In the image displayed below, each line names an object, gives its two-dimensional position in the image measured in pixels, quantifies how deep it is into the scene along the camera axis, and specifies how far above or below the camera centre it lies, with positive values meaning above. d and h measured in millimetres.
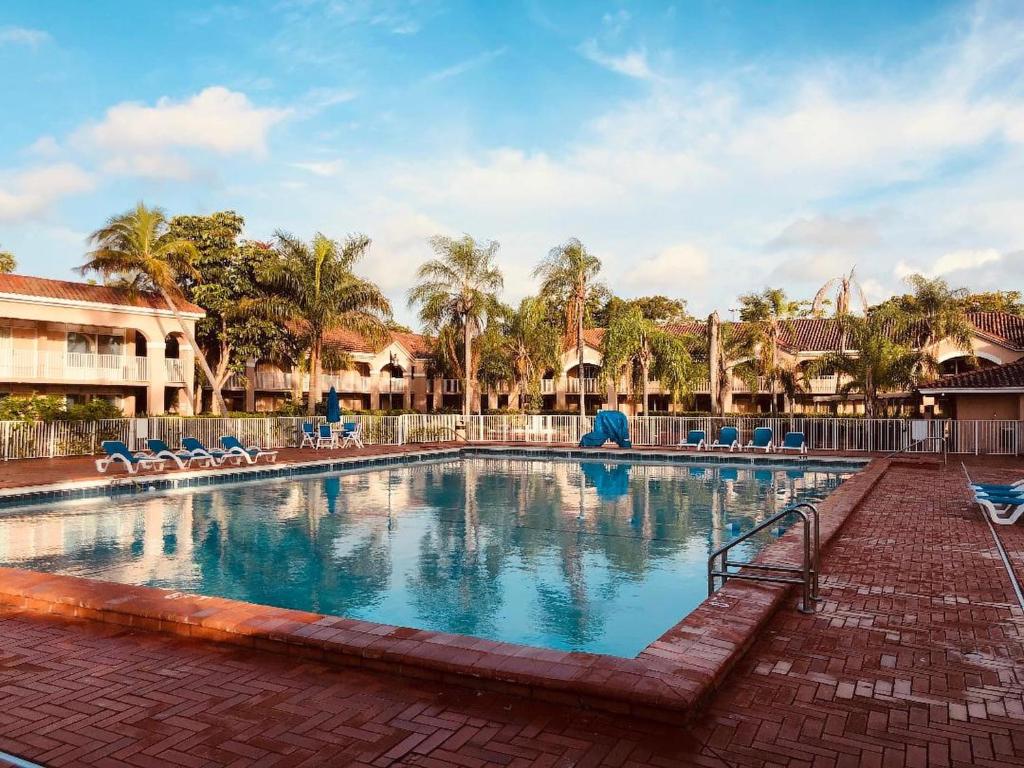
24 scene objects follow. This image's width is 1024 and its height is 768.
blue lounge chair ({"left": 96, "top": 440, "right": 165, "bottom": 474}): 15930 -1321
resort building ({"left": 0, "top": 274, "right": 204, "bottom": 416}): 25656 +2040
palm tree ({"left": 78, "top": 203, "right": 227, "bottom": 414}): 27000 +5391
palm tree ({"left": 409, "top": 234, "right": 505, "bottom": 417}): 31500 +4845
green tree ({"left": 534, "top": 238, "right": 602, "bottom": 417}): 30828 +5009
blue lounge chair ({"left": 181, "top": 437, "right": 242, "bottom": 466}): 17734 -1319
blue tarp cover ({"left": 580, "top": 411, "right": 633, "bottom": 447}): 24422 -1153
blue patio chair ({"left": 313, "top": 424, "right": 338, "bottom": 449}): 23844 -1315
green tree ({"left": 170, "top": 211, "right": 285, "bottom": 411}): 32031 +4743
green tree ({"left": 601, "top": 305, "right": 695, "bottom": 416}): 28984 +1657
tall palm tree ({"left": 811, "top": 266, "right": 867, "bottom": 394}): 31984 +4422
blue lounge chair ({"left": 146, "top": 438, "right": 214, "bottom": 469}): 17188 -1333
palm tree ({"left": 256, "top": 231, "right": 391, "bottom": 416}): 28062 +4014
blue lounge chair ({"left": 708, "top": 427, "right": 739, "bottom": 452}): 22828 -1337
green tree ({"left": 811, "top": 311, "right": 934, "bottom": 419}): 26844 +1243
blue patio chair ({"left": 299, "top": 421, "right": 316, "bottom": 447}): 23798 -1249
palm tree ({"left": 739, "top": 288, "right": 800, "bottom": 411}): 31500 +3086
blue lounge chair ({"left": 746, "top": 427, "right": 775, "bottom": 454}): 22703 -1357
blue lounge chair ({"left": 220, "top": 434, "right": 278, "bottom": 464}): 18641 -1394
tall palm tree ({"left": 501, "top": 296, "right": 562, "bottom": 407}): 34562 +2537
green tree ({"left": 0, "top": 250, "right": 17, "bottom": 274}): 40156 +7371
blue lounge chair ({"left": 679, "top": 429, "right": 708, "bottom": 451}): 23781 -1404
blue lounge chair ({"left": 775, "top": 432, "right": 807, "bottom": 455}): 22219 -1441
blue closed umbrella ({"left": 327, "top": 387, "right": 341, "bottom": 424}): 24281 -435
